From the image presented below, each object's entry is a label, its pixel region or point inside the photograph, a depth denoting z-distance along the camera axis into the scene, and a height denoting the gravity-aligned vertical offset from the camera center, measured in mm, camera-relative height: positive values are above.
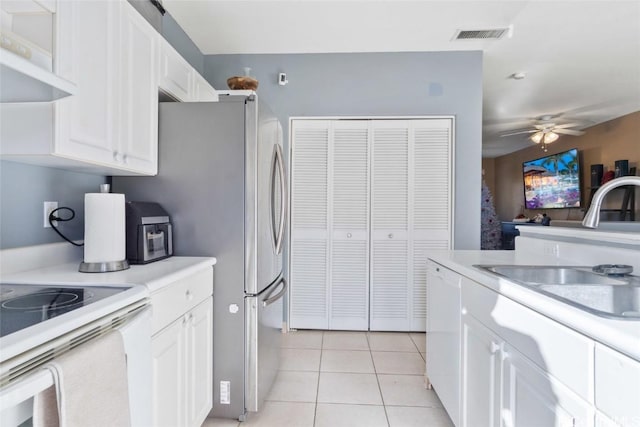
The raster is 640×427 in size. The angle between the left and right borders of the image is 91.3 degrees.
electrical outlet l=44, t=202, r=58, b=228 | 1414 +14
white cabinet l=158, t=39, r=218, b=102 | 1805 +873
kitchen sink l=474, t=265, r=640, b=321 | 1156 -291
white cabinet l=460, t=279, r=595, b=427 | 776 -476
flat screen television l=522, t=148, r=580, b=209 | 6184 +712
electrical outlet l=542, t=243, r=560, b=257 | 1746 -198
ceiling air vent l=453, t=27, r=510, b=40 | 2664 +1566
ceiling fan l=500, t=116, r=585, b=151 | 5641 +1545
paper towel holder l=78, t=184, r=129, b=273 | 1294 -224
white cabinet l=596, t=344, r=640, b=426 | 620 -359
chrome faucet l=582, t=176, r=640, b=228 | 1152 +45
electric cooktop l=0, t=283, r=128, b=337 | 761 -259
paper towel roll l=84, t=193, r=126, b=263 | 1304 -62
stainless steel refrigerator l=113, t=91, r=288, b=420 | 1659 +31
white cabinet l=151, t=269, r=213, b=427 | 1175 -593
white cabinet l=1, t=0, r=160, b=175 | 1090 +465
